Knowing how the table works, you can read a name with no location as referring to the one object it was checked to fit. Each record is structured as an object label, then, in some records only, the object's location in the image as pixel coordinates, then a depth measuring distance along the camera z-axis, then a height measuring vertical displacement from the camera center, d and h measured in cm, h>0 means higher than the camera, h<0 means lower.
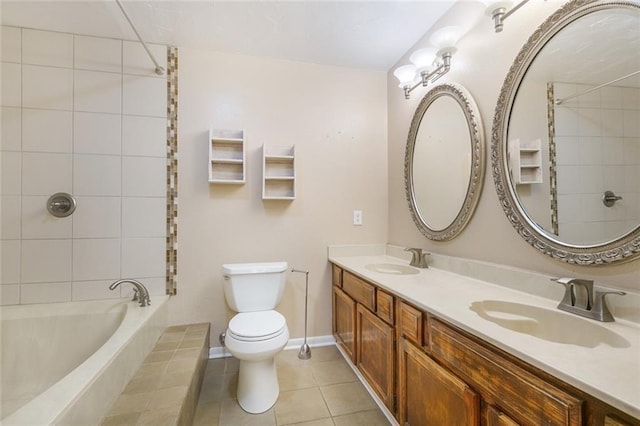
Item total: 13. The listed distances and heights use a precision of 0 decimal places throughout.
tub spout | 186 -53
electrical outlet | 242 -1
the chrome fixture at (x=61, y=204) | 189 +8
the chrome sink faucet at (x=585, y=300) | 91 -30
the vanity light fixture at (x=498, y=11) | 119 +91
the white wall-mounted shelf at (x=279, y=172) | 218 +36
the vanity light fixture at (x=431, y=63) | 151 +96
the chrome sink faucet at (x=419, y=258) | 183 -29
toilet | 153 -66
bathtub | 118 -73
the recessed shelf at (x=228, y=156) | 209 +47
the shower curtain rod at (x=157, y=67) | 191 +110
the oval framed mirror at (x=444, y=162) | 152 +34
